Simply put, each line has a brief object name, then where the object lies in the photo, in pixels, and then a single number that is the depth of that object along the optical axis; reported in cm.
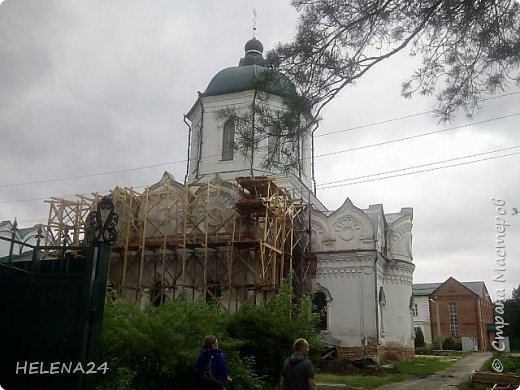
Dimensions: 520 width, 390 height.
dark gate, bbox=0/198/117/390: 442
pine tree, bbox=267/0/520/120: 584
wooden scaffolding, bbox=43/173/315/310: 1875
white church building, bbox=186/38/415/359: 2005
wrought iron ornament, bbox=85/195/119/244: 485
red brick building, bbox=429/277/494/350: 2575
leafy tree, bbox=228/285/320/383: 1068
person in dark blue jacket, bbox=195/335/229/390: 655
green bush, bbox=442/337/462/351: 3297
